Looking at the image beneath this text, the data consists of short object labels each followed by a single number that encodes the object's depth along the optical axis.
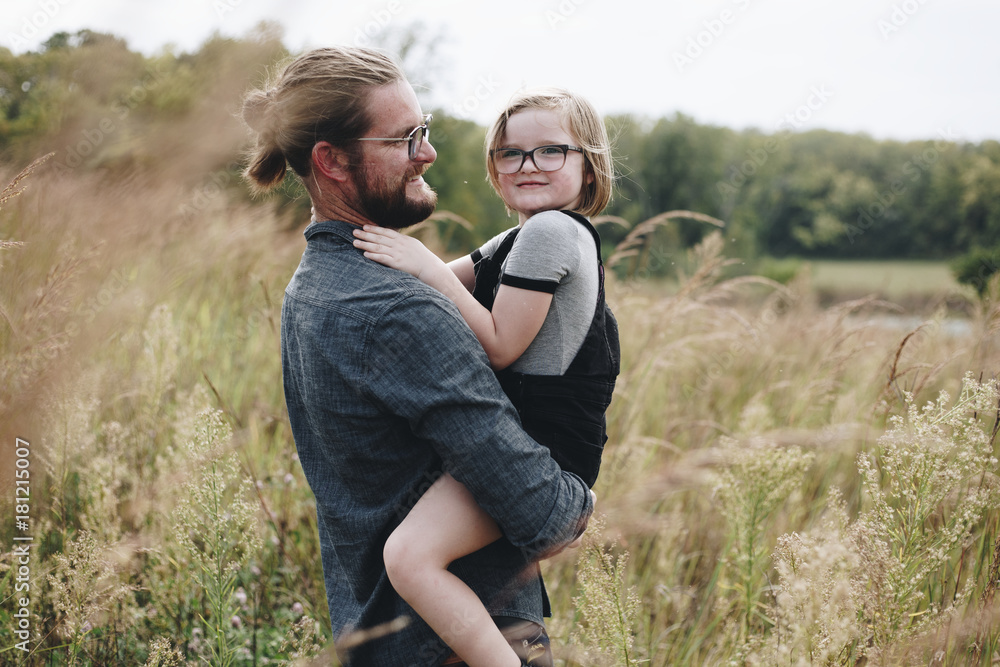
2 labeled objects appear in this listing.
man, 1.29
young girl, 1.31
